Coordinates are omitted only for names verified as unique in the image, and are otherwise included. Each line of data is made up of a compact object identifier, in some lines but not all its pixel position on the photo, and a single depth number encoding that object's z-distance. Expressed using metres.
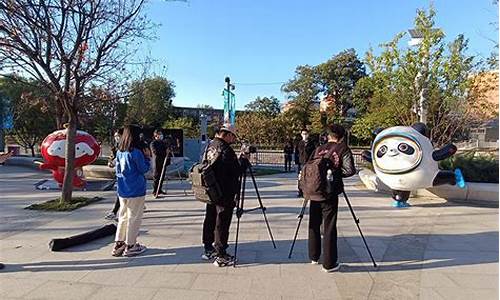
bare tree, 7.64
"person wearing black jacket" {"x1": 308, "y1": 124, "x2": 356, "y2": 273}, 4.44
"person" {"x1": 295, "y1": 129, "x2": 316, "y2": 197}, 9.40
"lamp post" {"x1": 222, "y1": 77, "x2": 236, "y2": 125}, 19.91
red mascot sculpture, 10.49
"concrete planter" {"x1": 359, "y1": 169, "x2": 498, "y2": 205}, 8.80
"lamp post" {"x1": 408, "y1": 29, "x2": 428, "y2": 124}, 12.63
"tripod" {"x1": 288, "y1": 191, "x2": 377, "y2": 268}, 4.74
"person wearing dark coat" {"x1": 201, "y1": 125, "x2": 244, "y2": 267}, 4.62
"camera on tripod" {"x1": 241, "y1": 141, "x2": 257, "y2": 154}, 5.34
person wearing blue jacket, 4.96
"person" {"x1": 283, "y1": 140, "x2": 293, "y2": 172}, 19.38
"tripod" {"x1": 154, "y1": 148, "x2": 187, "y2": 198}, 9.65
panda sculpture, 7.79
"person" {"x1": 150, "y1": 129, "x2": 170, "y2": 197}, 9.55
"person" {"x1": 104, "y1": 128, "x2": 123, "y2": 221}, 7.15
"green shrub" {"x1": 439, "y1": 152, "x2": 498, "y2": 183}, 9.72
